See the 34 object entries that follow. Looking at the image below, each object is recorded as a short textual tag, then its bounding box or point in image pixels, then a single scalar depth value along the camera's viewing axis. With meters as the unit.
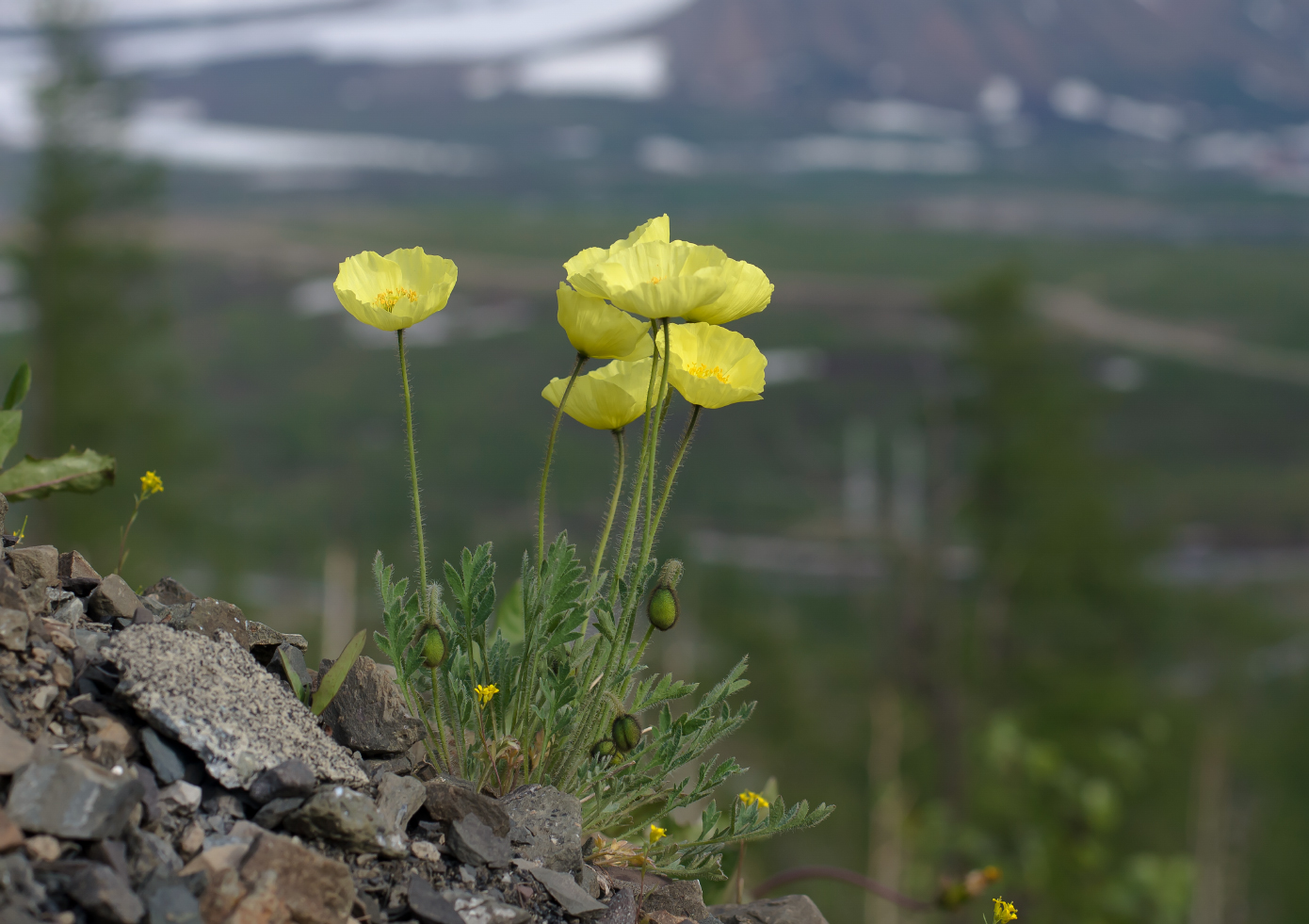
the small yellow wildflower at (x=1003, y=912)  2.29
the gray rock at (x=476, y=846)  2.26
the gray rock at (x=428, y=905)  2.06
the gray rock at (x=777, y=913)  2.55
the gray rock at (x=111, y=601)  2.47
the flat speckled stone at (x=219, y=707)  2.13
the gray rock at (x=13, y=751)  1.86
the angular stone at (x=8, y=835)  1.75
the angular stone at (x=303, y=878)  1.92
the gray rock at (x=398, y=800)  2.22
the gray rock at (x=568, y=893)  2.26
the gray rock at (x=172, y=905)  1.79
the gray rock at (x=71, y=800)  1.81
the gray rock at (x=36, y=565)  2.47
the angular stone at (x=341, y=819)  2.07
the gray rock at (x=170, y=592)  2.79
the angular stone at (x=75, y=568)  2.62
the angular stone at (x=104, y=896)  1.73
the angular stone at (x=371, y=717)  2.46
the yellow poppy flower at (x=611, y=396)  2.67
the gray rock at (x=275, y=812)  2.10
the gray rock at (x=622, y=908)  2.29
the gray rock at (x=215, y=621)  2.56
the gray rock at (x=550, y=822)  2.41
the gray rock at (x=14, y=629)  2.12
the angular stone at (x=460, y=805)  2.32
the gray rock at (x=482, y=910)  2.12
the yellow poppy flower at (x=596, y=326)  2.54
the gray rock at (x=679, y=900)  2.50
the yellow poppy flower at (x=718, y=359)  2.54
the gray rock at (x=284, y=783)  2.11
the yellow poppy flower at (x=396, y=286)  2.46
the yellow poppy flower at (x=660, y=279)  2.30
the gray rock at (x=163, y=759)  2.09
